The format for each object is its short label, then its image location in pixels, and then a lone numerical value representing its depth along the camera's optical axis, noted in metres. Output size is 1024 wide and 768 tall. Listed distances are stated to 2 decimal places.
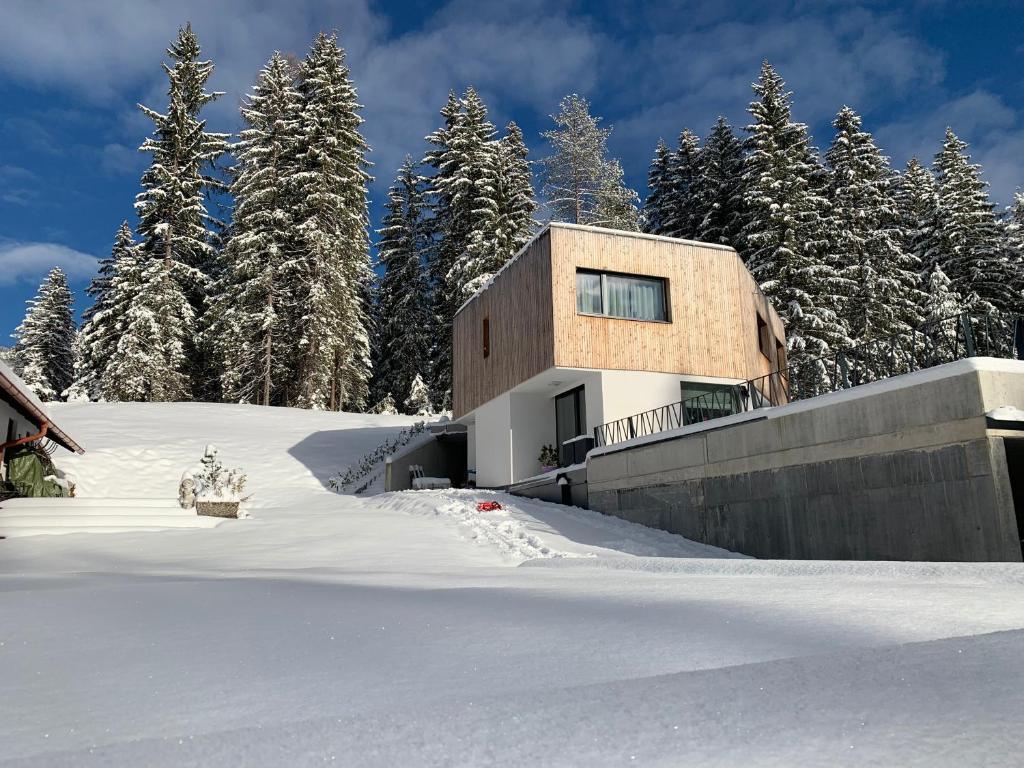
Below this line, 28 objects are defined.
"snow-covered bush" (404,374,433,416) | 39.22
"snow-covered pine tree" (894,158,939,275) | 38.47
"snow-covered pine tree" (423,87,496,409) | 38.66
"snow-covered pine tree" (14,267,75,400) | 46.31
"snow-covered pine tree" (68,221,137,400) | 37.59
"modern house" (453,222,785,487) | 17.12
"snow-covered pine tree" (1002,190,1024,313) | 35.28
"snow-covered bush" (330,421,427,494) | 23.19
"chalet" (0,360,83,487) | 13.03
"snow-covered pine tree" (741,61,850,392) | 30.05
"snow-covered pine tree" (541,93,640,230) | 37.59
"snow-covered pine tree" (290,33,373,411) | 37.25
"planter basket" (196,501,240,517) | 14.43
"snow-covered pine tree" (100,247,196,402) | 35.28
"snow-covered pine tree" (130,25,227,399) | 36.34
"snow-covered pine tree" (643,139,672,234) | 41.19
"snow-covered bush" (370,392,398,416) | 37.66
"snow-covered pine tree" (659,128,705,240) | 38.69
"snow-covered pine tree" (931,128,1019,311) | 35.78
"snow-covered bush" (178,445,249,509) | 14.74
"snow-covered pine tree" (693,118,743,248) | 36.56
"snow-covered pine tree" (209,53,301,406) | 37.03
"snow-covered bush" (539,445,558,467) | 19.20
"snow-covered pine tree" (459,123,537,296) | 36.19
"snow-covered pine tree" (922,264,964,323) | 33.09
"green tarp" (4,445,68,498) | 15.18
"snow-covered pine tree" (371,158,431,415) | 42.81
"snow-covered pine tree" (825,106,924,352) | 33.38
